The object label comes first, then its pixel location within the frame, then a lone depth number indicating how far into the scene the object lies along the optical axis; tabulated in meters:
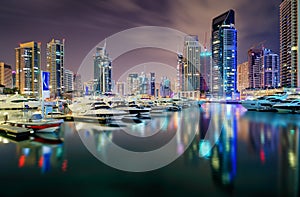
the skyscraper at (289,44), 89.75
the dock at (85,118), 19.56
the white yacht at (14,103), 40.12
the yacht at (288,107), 29.39
